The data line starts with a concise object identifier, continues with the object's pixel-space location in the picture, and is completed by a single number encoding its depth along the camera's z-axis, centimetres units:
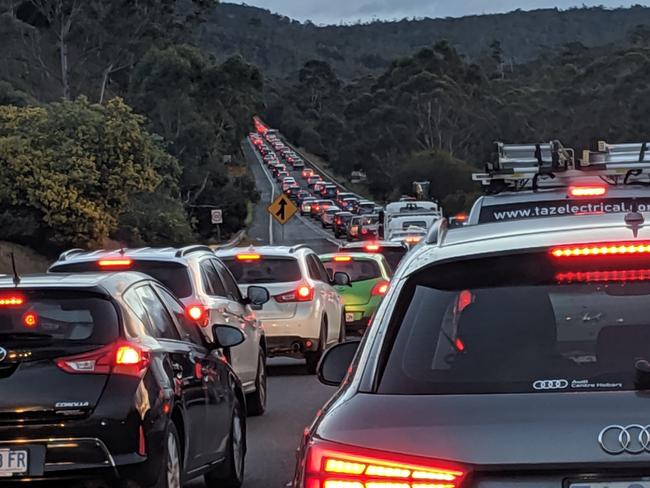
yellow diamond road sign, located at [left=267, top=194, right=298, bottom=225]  4516
